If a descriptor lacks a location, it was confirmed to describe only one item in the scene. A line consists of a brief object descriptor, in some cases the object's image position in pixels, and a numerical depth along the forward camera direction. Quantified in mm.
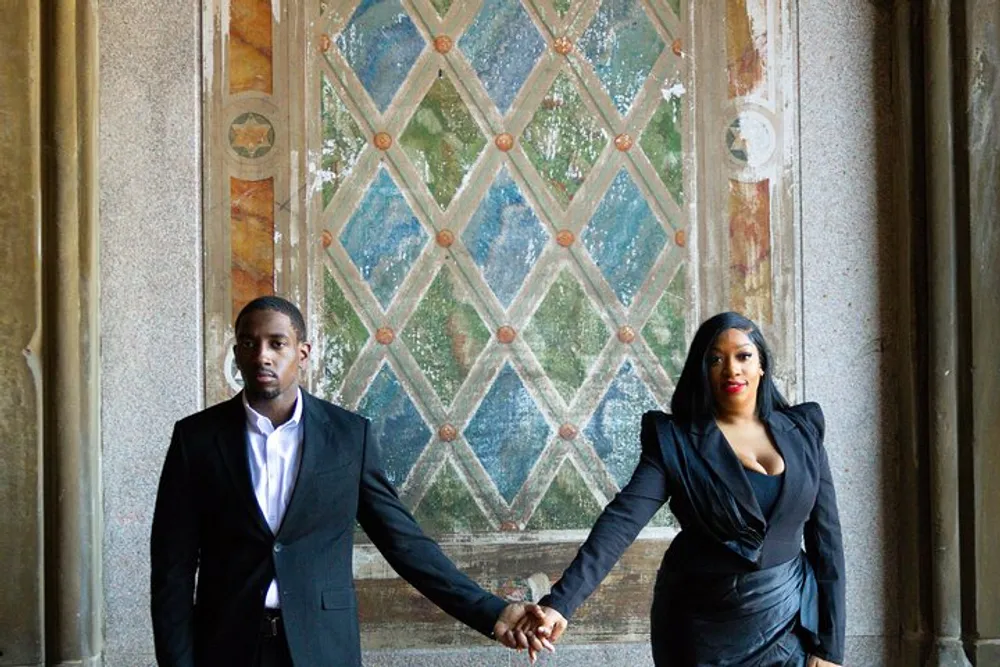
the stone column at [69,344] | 4566
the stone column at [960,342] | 4879
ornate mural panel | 4906
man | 3215
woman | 3432
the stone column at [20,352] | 4516
